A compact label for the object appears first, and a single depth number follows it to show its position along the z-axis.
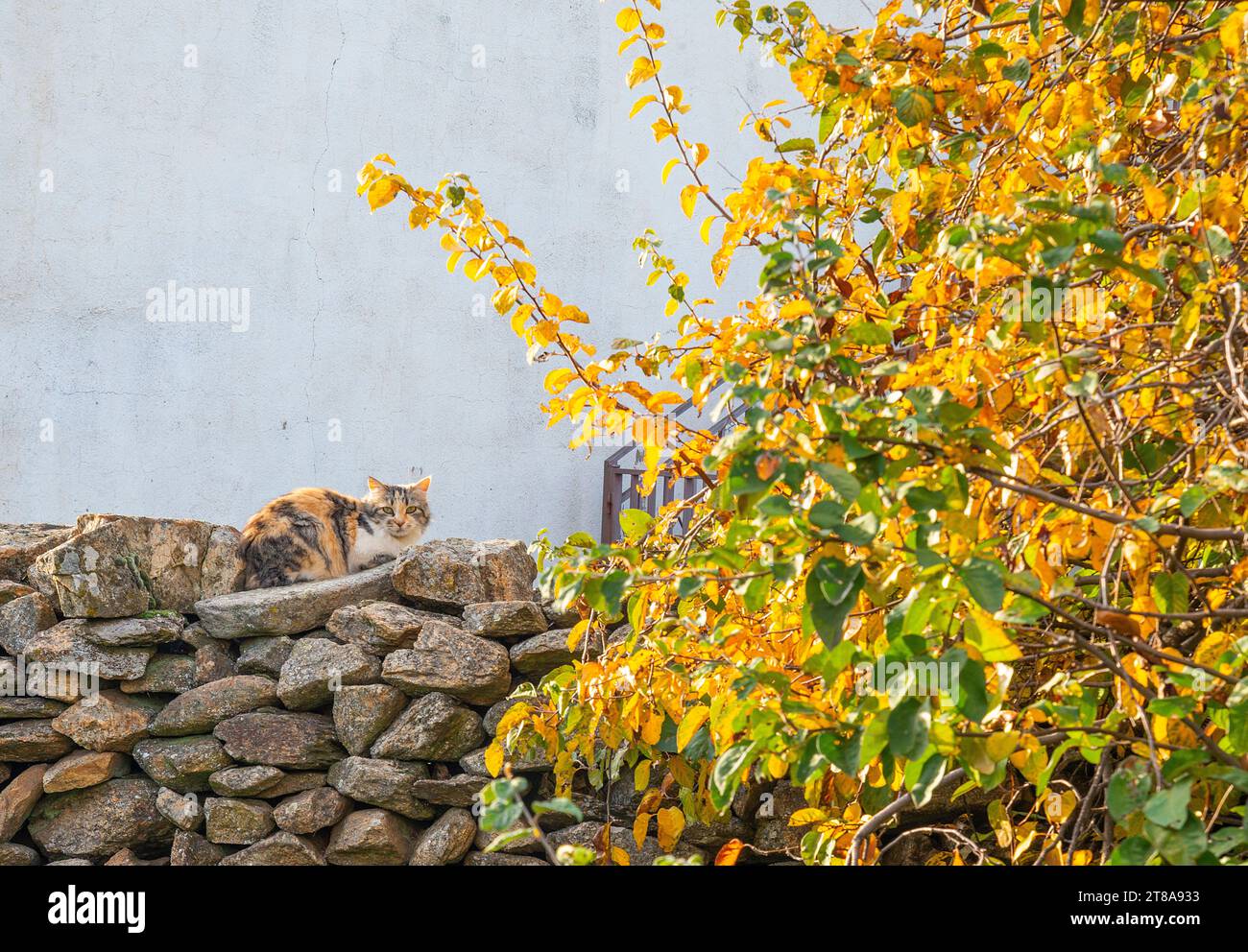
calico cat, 4.00
